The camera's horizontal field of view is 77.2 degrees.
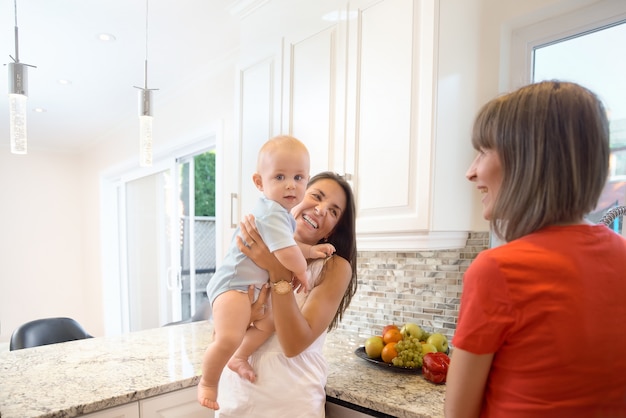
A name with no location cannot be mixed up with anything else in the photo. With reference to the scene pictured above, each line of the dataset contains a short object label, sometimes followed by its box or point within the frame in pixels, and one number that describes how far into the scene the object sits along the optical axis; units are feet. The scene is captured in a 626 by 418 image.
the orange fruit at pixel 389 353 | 4.66
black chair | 7.21
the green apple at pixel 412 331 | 4.90
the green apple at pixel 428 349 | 4.61
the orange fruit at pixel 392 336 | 4.84
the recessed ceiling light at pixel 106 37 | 7.87
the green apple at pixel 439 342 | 4.72
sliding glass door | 12.34
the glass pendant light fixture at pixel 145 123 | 5.77
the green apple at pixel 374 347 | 4.84
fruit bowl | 4.48
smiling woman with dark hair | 3.49
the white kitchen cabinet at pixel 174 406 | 4.25
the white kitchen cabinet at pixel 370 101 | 4.43
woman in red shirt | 1.99
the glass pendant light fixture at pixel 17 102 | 4.85
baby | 3.31
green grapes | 4.51
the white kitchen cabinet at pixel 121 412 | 3.93
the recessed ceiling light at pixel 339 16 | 5.16
